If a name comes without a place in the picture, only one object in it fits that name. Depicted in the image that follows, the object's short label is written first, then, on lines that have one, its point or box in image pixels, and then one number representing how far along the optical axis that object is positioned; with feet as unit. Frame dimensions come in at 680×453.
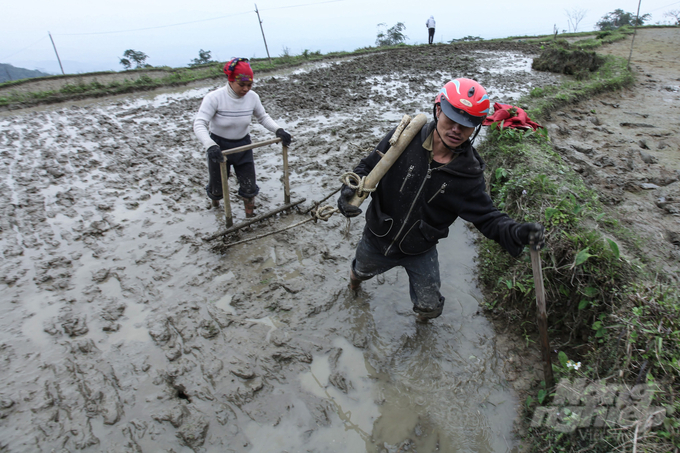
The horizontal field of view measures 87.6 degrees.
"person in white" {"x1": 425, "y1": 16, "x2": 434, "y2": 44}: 67.41
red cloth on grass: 18.17
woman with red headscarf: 12.14
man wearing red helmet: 6.52
